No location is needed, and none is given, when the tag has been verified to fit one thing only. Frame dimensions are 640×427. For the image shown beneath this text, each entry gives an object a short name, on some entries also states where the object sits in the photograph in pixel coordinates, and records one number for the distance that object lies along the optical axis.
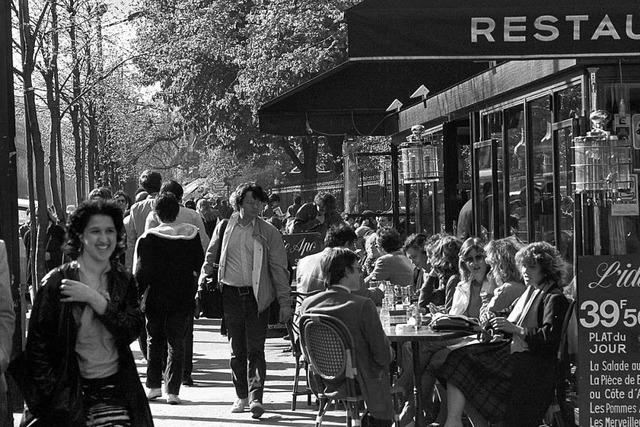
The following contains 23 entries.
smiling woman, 5.38
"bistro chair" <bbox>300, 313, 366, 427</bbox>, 7.55
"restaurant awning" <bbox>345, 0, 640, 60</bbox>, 6.84
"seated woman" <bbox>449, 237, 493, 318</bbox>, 9.41
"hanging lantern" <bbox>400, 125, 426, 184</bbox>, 15.55
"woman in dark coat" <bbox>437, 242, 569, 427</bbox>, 7.89
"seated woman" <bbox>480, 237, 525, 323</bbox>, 8.73
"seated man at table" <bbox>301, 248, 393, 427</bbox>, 7.59
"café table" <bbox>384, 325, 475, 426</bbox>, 8.15
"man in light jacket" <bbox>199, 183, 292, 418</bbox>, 10.16
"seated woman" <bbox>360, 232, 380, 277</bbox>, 13.16
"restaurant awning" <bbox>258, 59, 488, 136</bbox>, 16.34
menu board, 7.37
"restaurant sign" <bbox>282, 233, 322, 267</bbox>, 15.42
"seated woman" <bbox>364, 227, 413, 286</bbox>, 11.02
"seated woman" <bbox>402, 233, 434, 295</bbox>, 11.84
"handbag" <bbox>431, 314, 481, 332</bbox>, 8.41
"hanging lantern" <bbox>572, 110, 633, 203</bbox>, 8.80
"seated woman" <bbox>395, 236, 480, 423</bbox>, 8.94
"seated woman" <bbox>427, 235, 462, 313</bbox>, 10.38
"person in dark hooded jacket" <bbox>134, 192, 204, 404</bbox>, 10.64
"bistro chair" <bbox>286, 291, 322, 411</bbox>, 10.46
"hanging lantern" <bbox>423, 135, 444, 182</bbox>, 15.55
